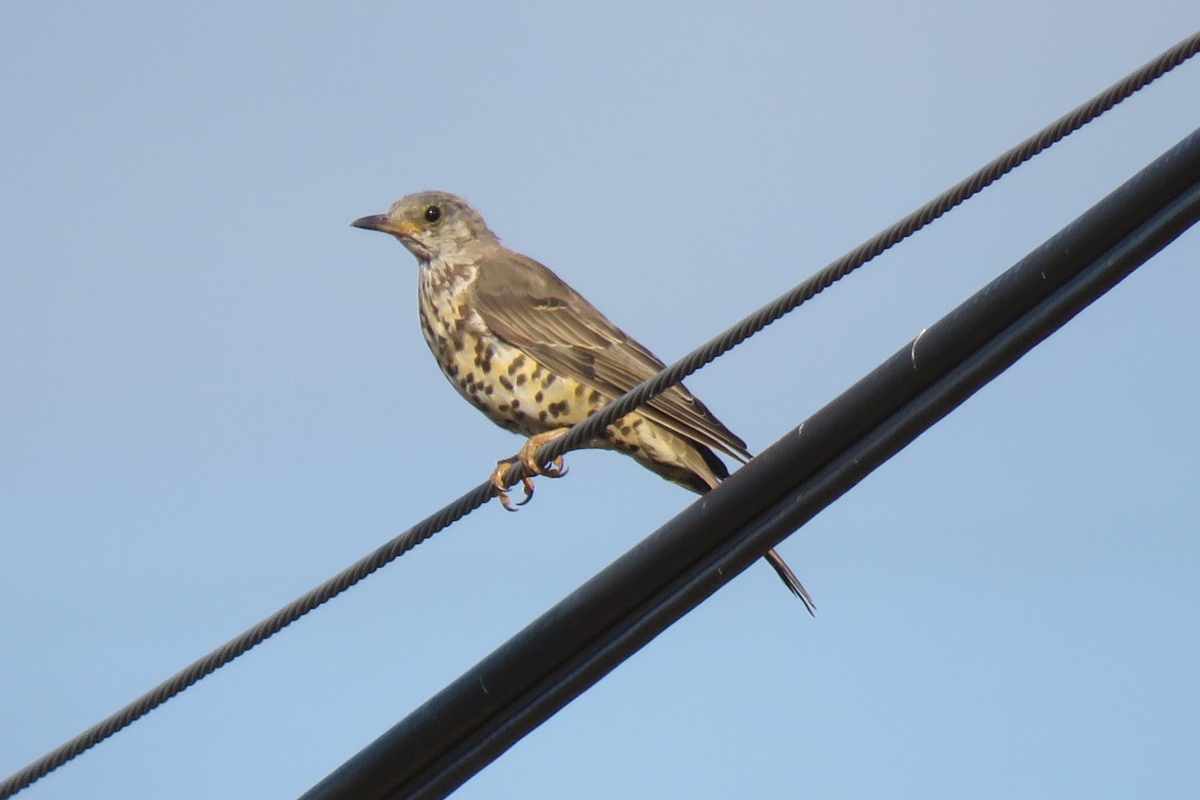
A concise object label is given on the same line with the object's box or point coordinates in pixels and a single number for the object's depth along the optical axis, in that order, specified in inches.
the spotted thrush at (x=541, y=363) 609.3
